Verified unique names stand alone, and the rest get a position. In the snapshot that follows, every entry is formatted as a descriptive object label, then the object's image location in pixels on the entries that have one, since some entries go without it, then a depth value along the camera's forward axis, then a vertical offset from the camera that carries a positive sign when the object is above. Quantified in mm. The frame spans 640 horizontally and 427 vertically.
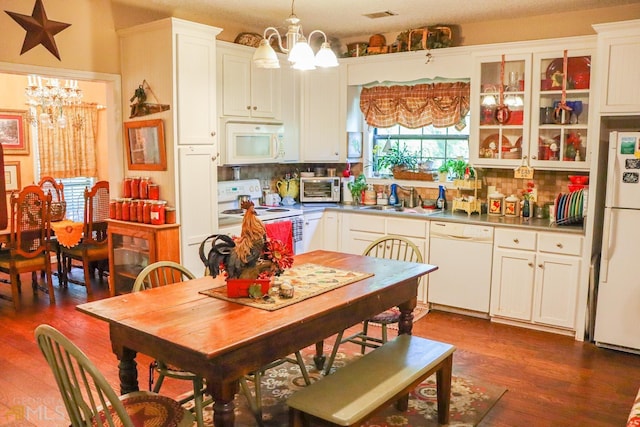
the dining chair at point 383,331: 3396 -1090
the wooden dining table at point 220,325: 2082 -671
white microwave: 4945 +99
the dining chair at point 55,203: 5414 -514
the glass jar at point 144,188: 4572 -284
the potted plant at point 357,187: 5742 -327
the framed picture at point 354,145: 5747 +98
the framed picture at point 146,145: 4457 +57
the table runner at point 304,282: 2508 -636
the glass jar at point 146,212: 4457 -464
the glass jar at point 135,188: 4641 -290
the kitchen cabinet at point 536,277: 4242 -914
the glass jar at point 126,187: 4718 -290
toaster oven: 5797 -354
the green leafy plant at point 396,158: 5680 -30
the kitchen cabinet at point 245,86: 4871 +599
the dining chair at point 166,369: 2598 -1016
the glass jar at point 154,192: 4531 -312
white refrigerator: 3850 -635
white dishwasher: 4609 -902
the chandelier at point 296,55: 2854 +504
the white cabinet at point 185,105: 4344 +374
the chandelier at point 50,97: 5969 +578
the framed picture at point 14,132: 6414 +214
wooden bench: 2262 -985
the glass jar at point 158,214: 4402 -471
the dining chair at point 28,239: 4836 -758
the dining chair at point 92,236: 5363 -818
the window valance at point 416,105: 5215 +479
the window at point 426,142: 5457 +130
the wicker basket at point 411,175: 5492 -191
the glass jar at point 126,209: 4660 -467
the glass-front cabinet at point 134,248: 4398 -761
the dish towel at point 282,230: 4965 -668
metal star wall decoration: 4102 +896
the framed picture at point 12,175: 6457 -275
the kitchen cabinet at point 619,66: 3836 +616
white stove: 5145 -464
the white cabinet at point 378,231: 4914 -675
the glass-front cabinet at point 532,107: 4480 +398
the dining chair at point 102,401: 1821 -859
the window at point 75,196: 7004 -547
